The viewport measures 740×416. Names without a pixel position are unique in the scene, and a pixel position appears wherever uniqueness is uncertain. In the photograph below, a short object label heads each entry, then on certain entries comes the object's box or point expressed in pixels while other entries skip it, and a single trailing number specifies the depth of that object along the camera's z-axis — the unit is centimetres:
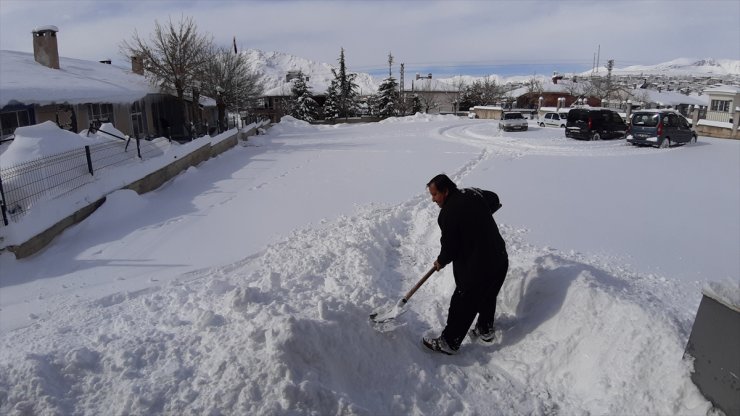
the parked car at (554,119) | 3104
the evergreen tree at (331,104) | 5544
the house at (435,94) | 7138
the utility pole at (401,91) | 6350
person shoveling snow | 393
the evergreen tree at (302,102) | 5400
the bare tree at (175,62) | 2494
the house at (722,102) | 3167
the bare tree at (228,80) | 3006
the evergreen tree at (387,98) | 5575
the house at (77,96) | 1614
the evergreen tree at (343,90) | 5638
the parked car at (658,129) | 1856
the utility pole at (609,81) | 5758
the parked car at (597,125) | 2156
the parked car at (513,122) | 2766
